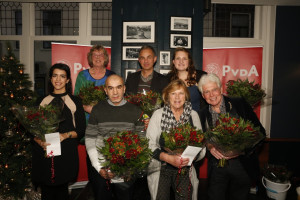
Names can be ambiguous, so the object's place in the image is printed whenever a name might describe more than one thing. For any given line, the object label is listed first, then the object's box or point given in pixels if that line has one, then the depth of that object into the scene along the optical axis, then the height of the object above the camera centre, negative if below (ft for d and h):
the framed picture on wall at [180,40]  13.21 +2.96
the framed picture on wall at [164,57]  13.32 +1.85
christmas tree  8.97 -2.48
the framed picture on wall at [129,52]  13.29 +2.13
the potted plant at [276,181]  10.87 -5.09
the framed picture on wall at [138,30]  13.08 +3.52
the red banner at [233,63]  13.29 +1.56
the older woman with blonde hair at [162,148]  6.51 -1.84
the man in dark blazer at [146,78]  9.24 +0.33
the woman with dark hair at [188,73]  9.10 +0.58
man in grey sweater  6.57 -1.30
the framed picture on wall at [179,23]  13.10 +4.02
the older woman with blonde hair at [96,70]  9.76 +0.70
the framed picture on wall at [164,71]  13.51 +0.95
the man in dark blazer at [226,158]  6.64 -2.39
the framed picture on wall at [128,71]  13.42 +0.91
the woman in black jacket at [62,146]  7.07 -2.22
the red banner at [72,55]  12.84 +1.80
